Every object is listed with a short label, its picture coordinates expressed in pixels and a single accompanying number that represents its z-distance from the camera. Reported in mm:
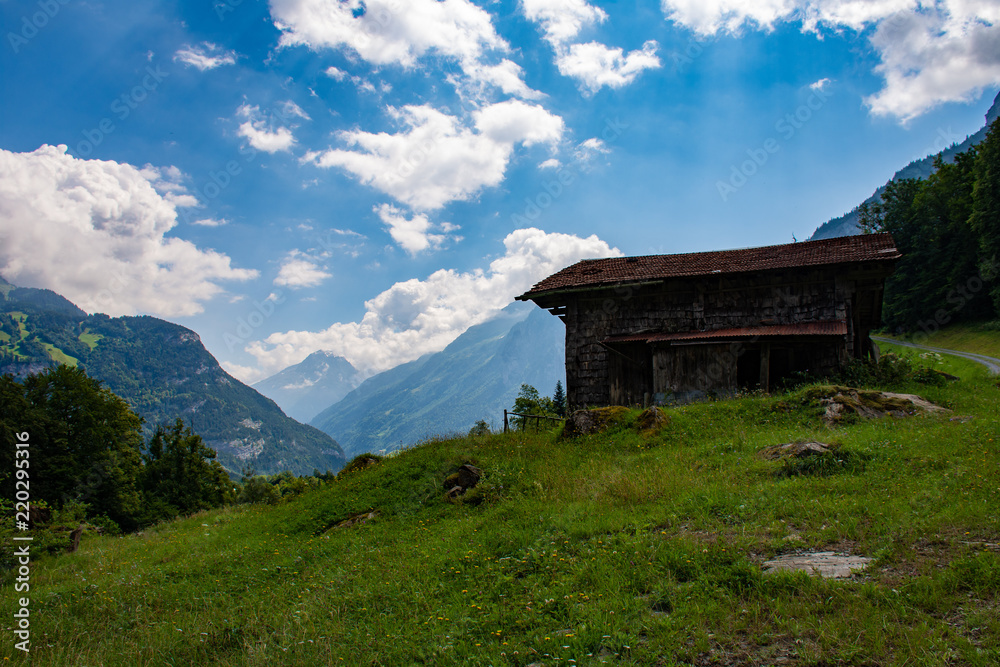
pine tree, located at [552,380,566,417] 47169
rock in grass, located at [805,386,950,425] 11195
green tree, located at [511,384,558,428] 42844
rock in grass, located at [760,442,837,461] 8055
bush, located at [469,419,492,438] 15711
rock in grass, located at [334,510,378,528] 10391
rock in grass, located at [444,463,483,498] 10469
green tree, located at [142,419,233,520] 40062
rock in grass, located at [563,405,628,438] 13141
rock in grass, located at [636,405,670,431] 12117
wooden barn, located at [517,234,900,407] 17266
